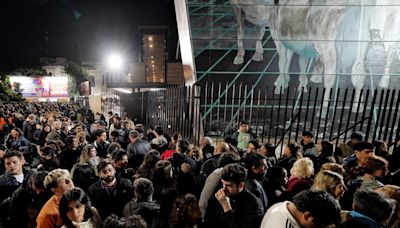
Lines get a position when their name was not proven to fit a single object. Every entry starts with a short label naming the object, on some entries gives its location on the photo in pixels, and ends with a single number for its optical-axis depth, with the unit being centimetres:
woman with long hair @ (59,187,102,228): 216
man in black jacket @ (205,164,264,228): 245
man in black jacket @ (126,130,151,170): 483
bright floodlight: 1914
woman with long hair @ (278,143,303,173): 437
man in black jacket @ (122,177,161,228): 248
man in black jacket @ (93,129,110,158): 549
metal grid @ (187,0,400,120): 1066
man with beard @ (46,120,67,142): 622
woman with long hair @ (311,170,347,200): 262
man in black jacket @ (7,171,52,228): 278
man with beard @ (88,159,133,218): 296
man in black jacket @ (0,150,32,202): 318
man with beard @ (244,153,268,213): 285
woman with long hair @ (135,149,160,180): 365
